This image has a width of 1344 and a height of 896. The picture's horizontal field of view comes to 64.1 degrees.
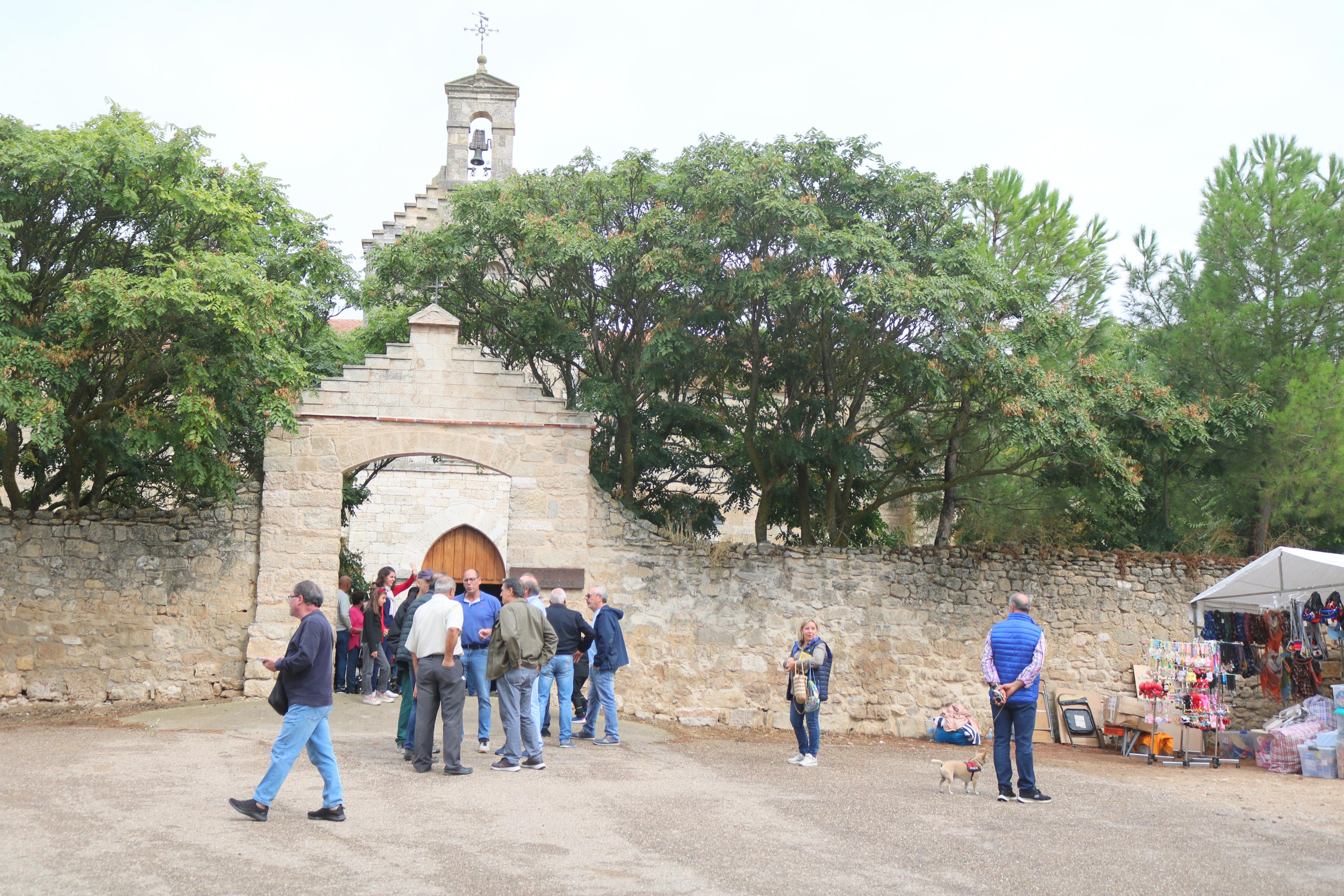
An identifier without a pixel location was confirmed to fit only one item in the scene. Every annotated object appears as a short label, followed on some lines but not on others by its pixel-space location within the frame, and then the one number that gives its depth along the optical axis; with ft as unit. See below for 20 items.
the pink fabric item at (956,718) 45.60
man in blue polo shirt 30.48
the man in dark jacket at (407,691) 31.48
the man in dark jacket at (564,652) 33.94
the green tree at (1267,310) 49.14
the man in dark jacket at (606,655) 35.47
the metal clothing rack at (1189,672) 39.63
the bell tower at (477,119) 80.79
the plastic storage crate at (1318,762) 36.70
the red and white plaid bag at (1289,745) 37.96
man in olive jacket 29.12
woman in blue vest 31.83
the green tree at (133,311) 35.73
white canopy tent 38.65
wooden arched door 72.49
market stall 38.06
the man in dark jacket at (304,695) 21.91
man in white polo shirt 27.86
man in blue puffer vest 27.27
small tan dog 28.84
